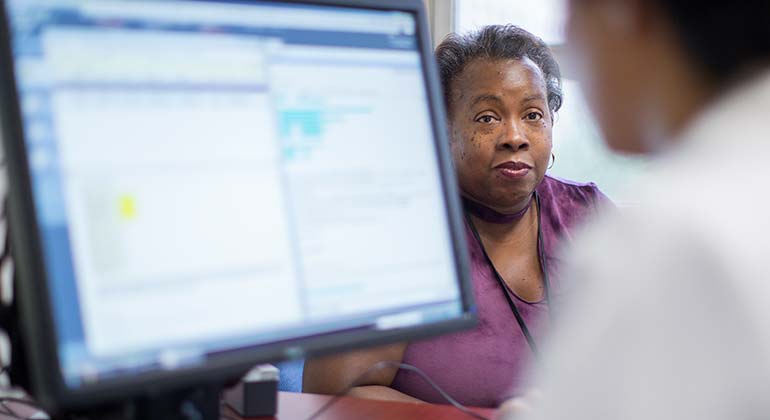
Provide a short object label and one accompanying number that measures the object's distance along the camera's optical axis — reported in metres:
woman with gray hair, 2.72
